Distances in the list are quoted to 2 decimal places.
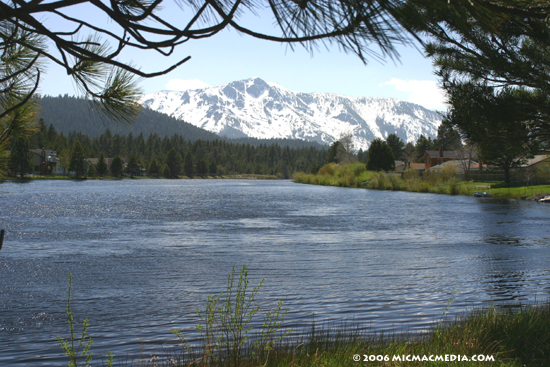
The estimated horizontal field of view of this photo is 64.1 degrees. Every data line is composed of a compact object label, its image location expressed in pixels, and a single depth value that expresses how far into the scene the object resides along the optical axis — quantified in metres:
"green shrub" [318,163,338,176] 95.94
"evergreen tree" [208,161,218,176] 166.75
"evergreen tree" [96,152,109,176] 121.75
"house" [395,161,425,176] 105.26
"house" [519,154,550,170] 62.78
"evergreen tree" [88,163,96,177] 120.38
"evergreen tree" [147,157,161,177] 143.75
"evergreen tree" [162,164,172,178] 147.12
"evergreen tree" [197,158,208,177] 162.25
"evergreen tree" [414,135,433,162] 126.00
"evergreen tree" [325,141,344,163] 119.10
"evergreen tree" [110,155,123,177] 126.00
